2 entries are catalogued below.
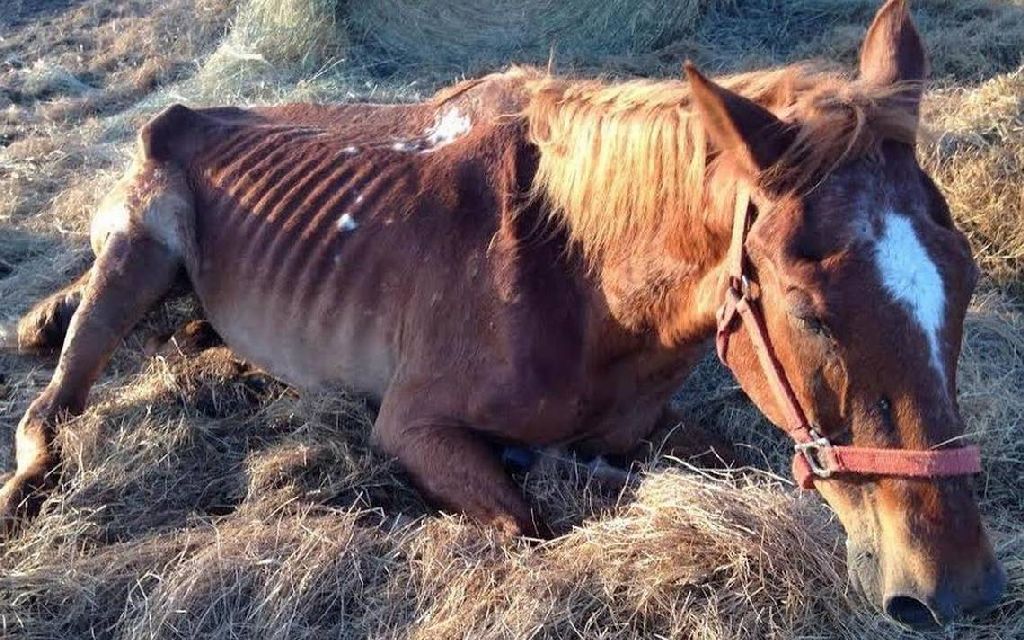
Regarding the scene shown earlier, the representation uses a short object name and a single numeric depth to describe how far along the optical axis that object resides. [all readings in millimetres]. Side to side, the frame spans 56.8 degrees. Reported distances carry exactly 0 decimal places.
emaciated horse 1894
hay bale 7652
